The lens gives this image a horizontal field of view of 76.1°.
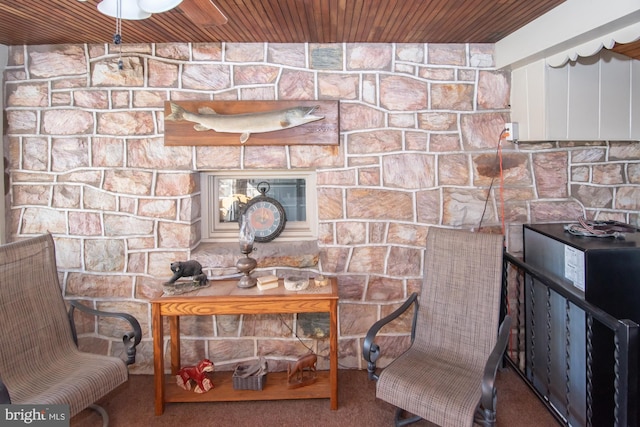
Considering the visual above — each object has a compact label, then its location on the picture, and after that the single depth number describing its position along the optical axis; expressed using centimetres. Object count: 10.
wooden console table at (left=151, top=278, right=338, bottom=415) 233
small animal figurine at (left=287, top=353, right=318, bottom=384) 249
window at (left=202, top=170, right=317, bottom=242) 302
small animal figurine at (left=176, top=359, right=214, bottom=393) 249
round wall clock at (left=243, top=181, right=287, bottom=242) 297
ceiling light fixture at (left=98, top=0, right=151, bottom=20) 158
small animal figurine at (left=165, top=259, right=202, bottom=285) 244
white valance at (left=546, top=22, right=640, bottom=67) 184
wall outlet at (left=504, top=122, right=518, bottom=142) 268
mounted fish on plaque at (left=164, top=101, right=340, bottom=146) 268
